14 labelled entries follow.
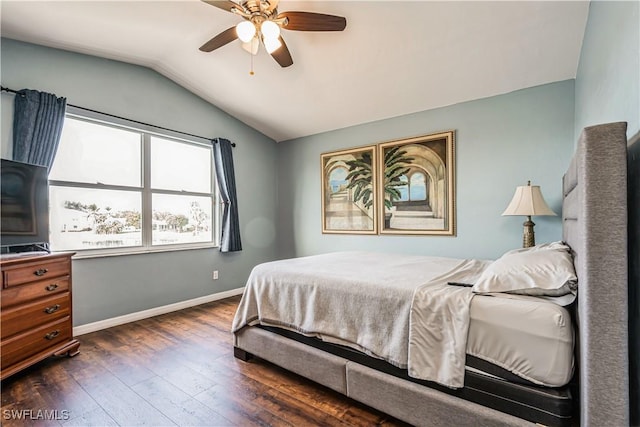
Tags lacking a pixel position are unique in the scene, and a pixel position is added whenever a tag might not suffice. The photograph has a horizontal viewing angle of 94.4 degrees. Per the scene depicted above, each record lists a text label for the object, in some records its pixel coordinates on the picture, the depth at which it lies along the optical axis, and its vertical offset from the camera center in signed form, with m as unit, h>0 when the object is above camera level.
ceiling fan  2.04 +1.38
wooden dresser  2.01 -0.71
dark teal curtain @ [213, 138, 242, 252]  4.19 +0.28
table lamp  2.62 +0.04
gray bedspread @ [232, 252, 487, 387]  1.46 -0.57
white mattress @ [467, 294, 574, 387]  1.20 -0.54
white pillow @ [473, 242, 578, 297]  1.32 -0.31
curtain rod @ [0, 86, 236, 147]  2.57 +1.07
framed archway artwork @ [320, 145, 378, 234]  4.09 +0.30
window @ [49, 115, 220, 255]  2.99 +0.26
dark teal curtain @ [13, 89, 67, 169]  2.59 +0.79
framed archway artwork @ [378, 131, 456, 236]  3.47 +0.33
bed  0.98 -0.59
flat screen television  2.20 +0.05
